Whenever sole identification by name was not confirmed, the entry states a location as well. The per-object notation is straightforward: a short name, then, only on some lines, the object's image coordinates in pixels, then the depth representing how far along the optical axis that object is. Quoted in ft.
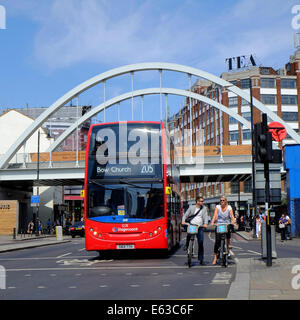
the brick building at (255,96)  261.24
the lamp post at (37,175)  151.84
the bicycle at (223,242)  41.55
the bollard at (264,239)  42.32
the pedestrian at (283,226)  94.32
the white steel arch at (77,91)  169.89
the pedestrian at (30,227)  160.47
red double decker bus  50.06
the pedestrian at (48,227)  171.53
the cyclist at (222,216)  42.93
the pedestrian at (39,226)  154.55
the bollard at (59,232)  121.99
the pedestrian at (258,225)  104.14
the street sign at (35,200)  142.61
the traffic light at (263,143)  38.27
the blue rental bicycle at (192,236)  41.87
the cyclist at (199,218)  43.55
